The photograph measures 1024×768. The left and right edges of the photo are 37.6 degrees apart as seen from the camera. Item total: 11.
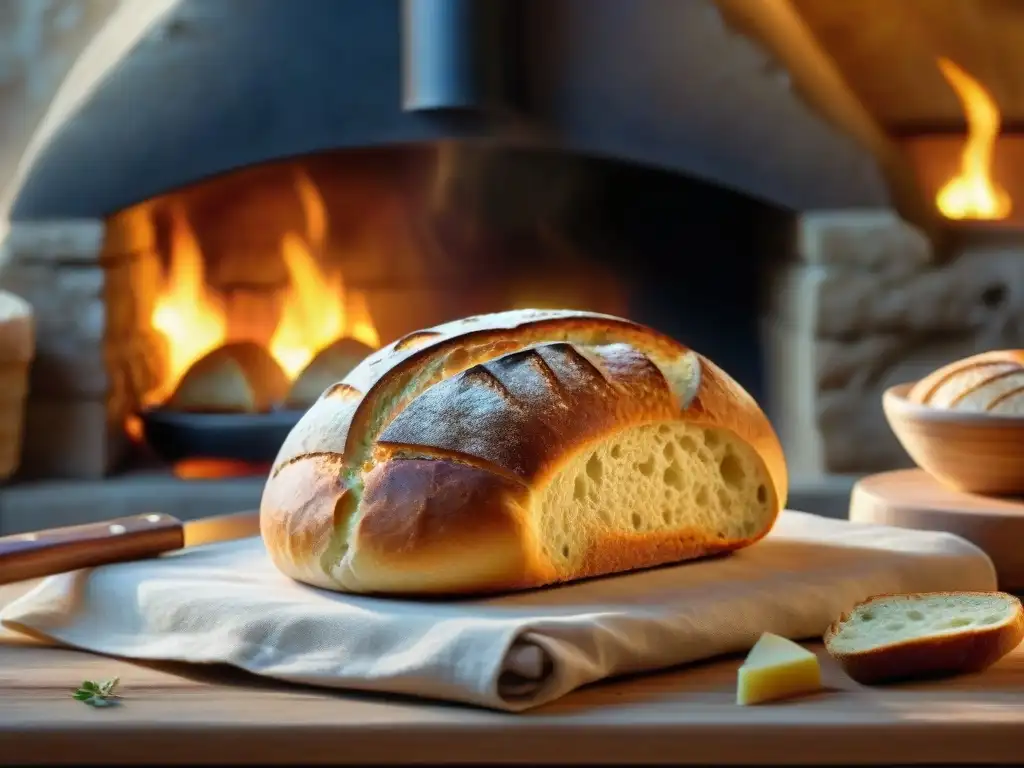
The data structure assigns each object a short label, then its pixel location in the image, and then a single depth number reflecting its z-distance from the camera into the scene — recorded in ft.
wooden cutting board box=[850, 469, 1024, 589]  4.04
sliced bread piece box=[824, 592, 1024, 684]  3.05
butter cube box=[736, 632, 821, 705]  2.92
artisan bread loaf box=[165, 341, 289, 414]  9.32
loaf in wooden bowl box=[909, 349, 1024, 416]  4.23
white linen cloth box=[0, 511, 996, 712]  2.96
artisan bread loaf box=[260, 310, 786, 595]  3.35
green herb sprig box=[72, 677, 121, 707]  2.95
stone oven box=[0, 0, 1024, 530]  8.65
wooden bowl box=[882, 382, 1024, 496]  4.14
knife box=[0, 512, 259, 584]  3.81
